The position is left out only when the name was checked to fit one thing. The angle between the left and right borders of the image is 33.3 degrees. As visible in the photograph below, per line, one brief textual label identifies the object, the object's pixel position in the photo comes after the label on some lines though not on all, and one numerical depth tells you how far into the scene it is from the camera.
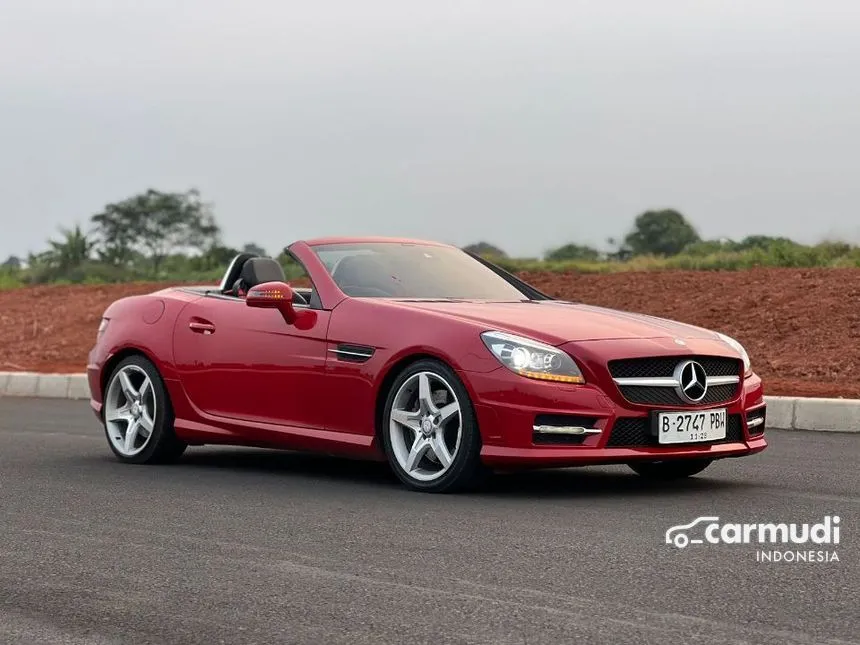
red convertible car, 7.15
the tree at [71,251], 35.19
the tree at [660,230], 33.97
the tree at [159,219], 42.72
